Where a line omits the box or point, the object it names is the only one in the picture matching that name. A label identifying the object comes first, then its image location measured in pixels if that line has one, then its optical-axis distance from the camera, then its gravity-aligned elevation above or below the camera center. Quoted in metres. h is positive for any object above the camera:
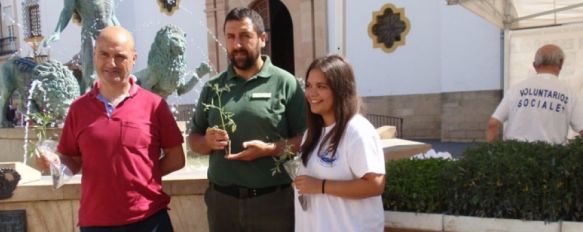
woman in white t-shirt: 2.18 -0.33
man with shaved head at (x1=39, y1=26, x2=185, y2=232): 2.42 -0.26
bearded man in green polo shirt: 2.62 -0.23
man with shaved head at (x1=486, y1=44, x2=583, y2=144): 4.32 -0.25
